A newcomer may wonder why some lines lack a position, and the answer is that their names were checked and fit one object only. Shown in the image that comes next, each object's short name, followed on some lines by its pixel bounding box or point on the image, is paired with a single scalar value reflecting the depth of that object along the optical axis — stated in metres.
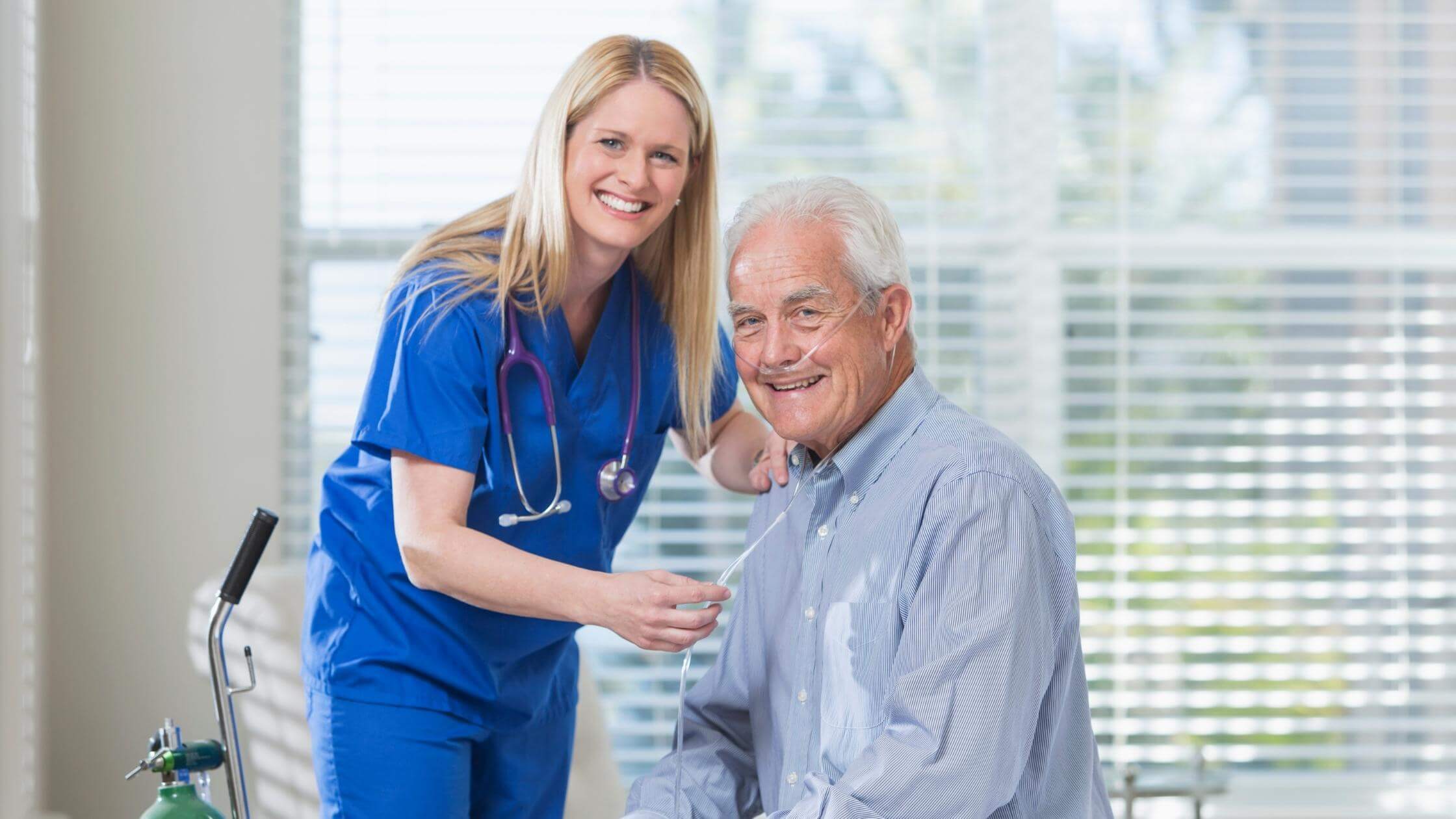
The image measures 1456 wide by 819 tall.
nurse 2.95
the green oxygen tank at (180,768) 2.85
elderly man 2.63
